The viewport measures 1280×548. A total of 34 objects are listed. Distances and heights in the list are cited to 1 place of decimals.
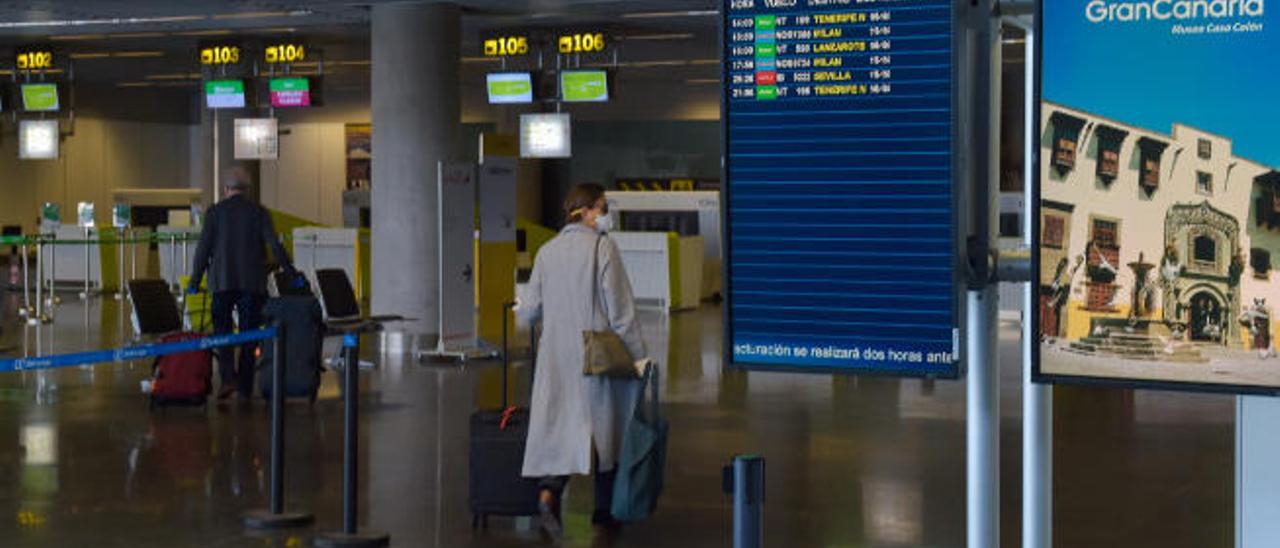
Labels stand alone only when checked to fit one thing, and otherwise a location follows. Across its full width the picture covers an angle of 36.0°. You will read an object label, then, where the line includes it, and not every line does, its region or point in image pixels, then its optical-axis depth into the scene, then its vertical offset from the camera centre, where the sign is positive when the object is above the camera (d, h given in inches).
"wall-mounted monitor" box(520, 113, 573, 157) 1039.0 +38.1
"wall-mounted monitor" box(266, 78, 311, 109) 1029.8 +60.8
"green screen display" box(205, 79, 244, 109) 1067.9 +61.6
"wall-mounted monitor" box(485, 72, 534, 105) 972.1 +59.9
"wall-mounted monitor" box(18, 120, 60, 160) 1214.9 +41.5
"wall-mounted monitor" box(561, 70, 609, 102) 949.2 +58.9
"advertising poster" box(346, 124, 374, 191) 1565.0 +40.2
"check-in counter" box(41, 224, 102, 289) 1195.3 -32.0
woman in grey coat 346.6 -26.9
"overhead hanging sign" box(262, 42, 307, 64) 998.4 +78.2
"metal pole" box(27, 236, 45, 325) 883.4 -41.4
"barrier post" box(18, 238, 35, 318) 933.7 -46.9
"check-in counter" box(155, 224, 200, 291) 1134.4 -28.1
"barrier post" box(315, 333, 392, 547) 330.3 -45.2
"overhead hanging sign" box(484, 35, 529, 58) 912.3 +75.1
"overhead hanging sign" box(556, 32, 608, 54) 900.0 +75.3
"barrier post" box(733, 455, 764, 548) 195.2 -29.1
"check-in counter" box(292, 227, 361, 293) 1122.0 -24.2
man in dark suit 552.7 -13.4
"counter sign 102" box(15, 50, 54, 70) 1062.4 +79.5
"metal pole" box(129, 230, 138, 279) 1165.6 -32.7
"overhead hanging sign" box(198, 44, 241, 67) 1013.8 +79.0
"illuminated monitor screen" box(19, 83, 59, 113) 1125.7 +63.1
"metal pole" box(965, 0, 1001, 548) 175.3 -8.1
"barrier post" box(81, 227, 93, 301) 1103.8 -27.6
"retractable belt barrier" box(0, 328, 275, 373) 335.9 -26.3
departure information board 176.7 +1.9
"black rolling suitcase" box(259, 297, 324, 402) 534.3 -38.4
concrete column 736.3 +20.4
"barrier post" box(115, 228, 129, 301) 1104.0 -33.7
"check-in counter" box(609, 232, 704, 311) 1031.6 -31.4
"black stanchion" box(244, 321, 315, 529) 350.0 -47.5
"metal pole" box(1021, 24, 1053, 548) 178.7 -23.0
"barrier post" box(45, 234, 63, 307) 989.9 -46.5
